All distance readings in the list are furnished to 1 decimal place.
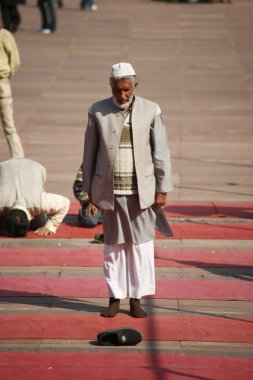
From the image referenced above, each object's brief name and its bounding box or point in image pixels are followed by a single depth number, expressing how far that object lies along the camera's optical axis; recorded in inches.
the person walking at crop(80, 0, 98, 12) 1238.8
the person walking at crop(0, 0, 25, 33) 1020.5
